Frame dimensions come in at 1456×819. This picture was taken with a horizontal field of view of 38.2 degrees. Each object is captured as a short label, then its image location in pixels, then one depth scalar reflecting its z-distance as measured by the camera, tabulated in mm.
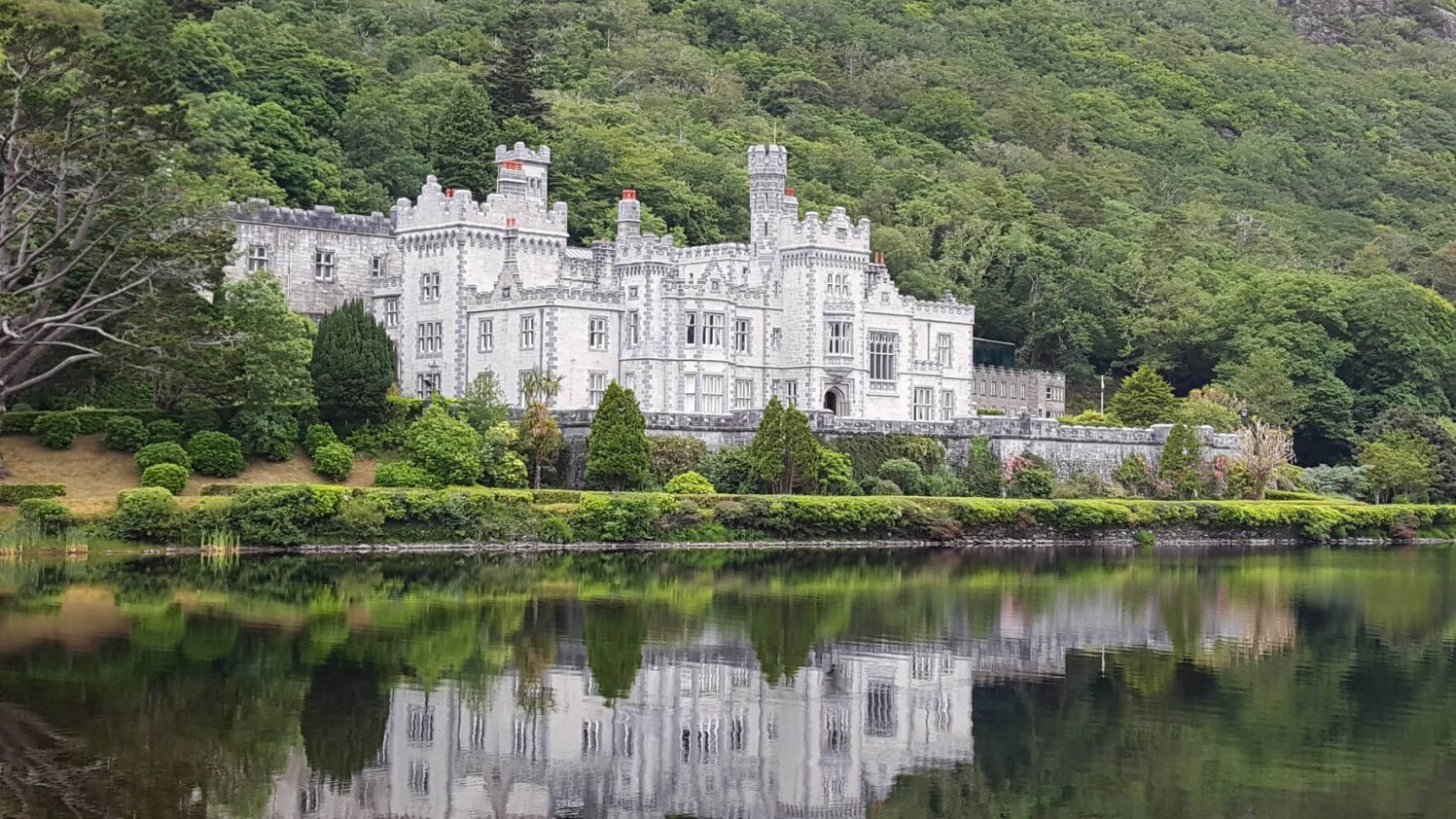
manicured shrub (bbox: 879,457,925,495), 69500
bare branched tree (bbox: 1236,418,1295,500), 78000
